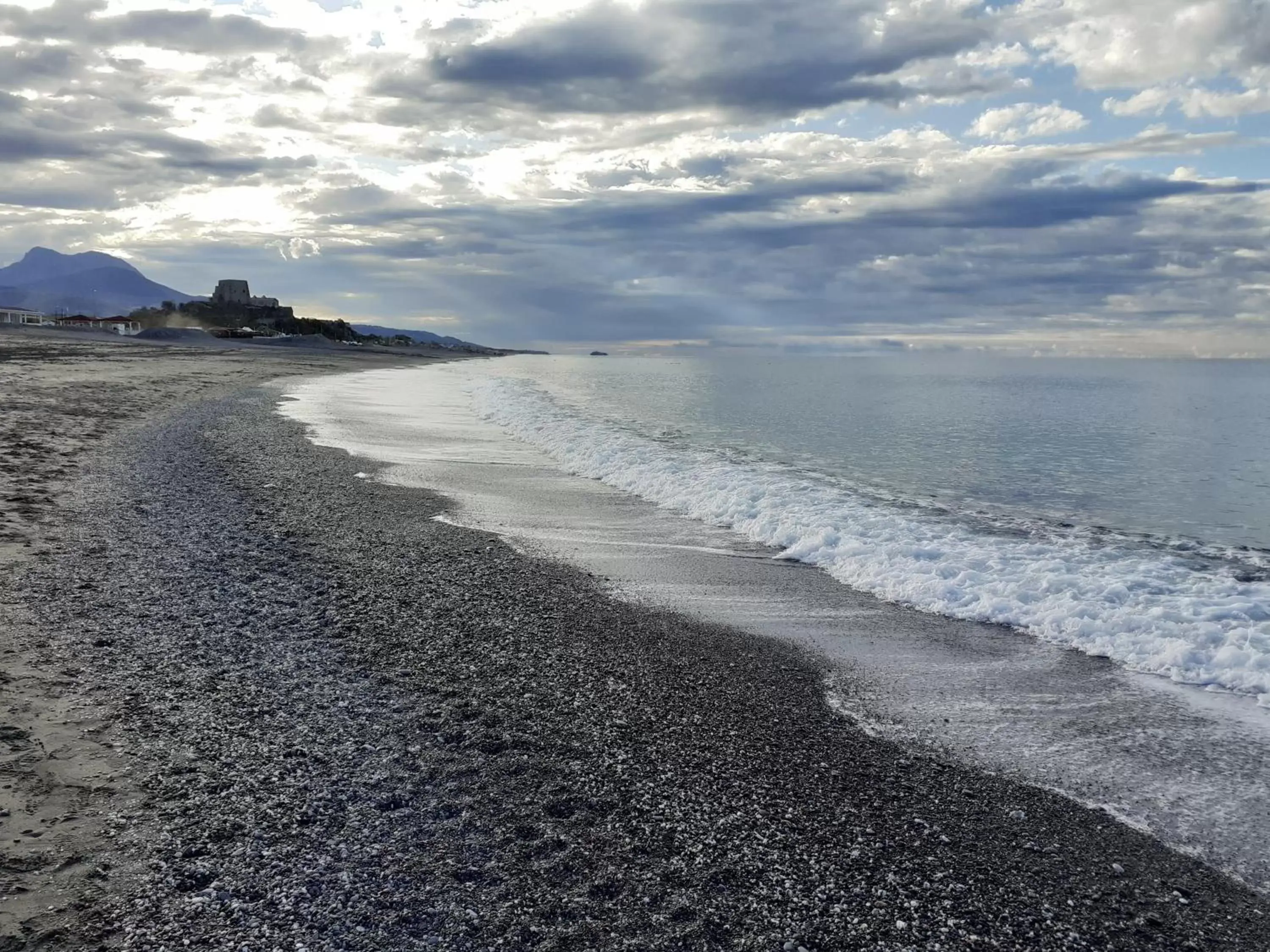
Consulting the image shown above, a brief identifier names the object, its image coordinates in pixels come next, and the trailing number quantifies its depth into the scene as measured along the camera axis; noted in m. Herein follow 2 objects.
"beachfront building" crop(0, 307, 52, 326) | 93.19
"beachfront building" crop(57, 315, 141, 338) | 91.81
